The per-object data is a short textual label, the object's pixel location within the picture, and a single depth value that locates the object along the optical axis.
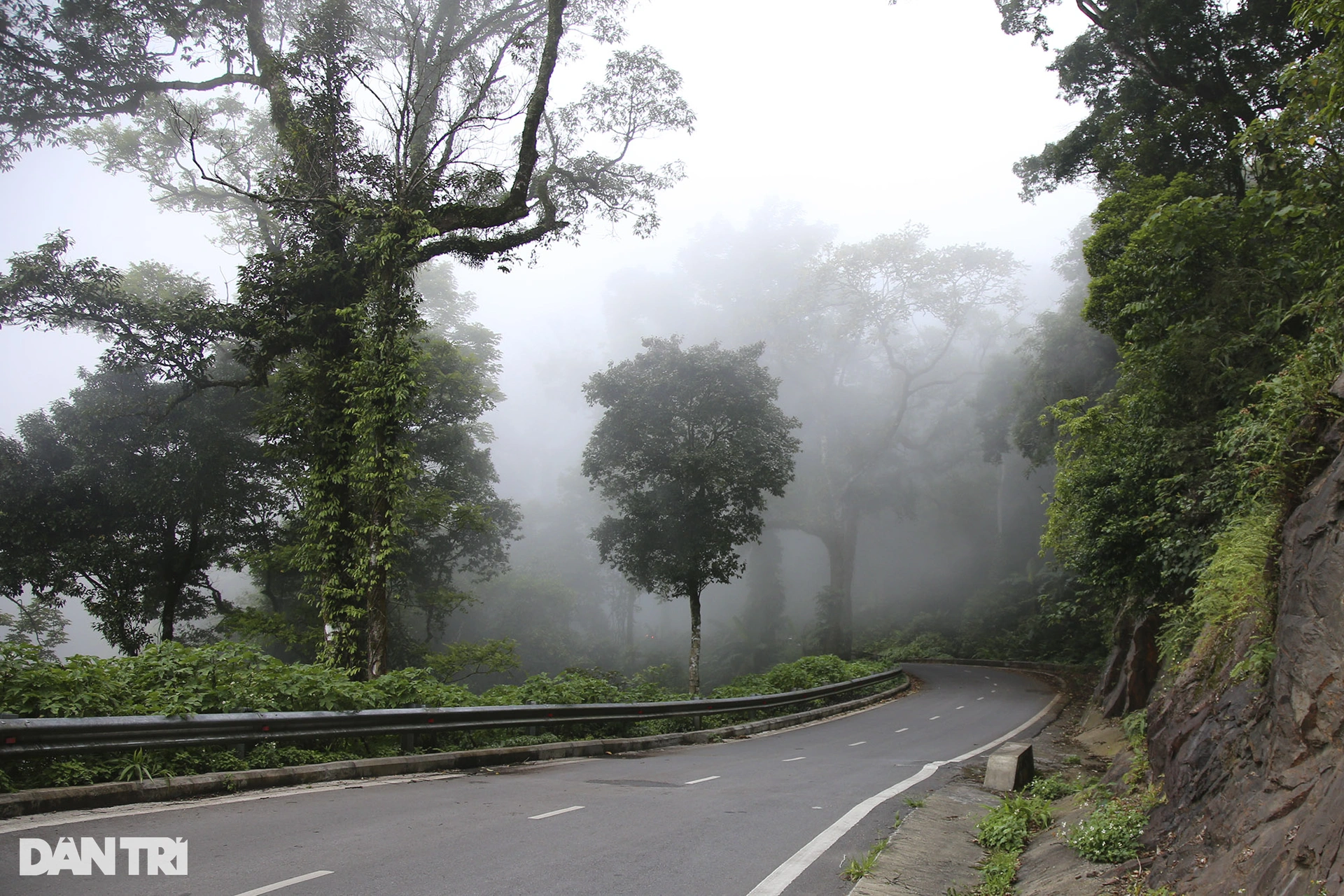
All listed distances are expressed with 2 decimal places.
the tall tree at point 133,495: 22.69
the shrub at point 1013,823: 6.78
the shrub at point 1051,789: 8.65
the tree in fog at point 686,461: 25.14
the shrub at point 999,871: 5.41
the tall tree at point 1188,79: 15.07
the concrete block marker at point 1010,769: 9.16
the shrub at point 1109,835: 5.18
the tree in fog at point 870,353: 48.12
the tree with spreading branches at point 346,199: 14.14
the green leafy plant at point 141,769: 6.62
